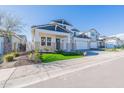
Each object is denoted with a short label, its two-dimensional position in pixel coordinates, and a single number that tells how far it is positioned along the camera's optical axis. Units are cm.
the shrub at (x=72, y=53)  909
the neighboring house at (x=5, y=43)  991
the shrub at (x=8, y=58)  573
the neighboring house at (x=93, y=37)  1918
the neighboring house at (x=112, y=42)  2365
